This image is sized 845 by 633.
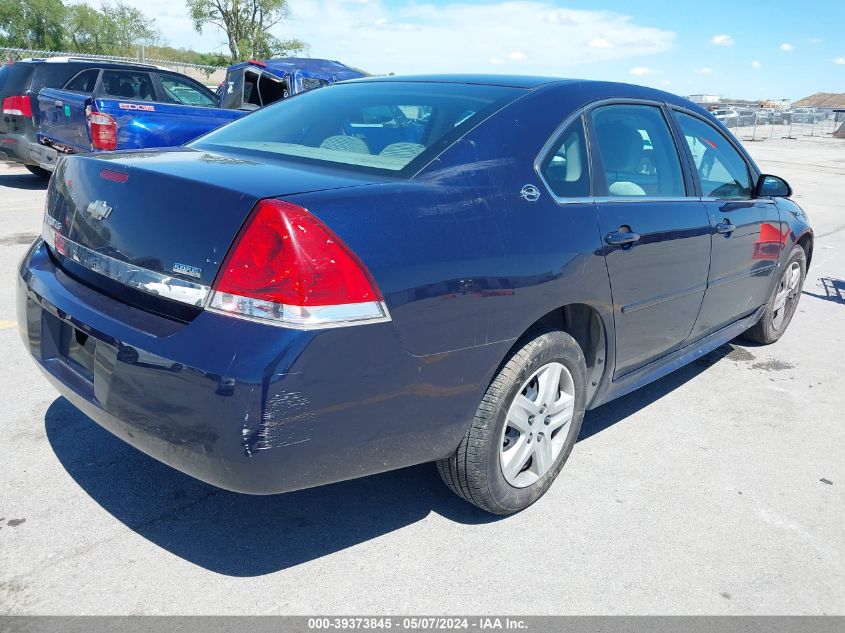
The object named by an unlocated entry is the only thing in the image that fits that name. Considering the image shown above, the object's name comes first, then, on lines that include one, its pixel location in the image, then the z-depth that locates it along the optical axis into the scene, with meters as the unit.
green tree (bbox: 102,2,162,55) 56.12
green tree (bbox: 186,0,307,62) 52.00
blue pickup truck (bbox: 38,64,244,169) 8.04
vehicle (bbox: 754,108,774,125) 42.28
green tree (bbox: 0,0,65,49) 53.20
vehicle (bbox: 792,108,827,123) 45.69
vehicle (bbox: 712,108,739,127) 36.41
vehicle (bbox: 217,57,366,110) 12.20
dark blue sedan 2.14
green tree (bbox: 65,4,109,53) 55.25
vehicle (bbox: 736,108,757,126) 41.25
